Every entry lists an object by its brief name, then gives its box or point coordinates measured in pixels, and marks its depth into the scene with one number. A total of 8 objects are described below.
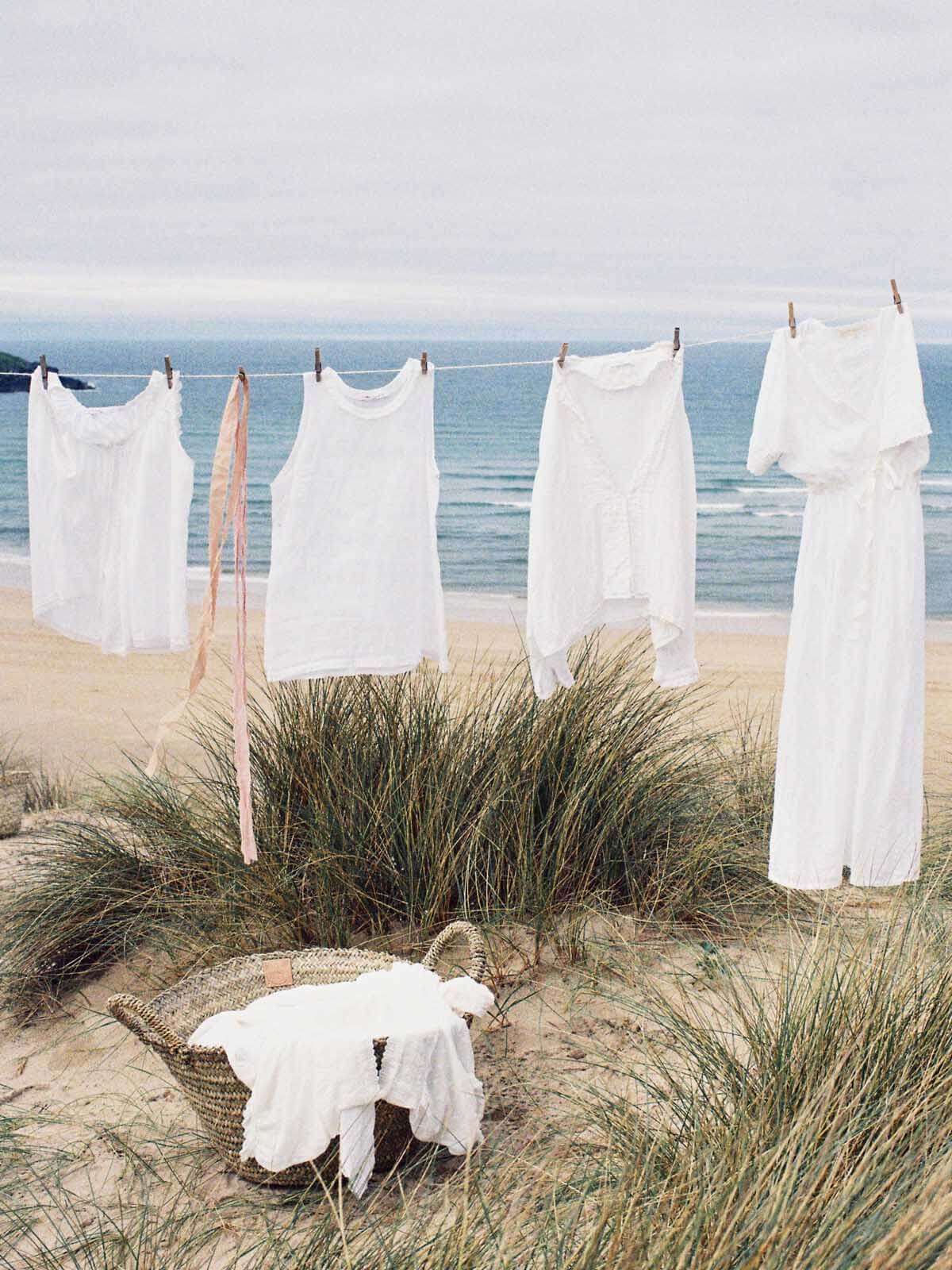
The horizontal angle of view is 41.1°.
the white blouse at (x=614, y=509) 3.88
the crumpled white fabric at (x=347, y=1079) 2.99
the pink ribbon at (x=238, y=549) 3.75
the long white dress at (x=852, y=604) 3.53
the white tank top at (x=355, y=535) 4.06
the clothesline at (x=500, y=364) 3.53
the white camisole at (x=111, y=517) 4.40
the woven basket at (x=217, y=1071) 3.11
